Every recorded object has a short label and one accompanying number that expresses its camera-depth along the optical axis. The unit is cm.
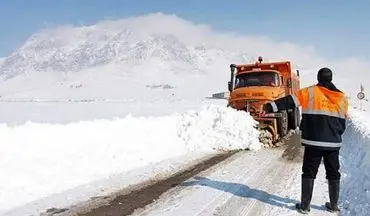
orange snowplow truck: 1463
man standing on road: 640
